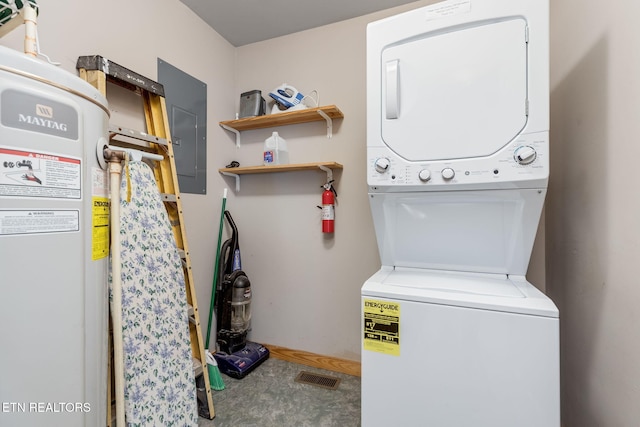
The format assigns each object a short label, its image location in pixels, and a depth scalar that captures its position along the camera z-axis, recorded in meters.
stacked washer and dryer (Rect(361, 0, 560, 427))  0.88
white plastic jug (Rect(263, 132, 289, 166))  2.16
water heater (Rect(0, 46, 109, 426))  0.74
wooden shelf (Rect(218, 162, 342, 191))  1.97
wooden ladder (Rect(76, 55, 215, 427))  1.61
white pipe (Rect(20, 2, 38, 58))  0.85
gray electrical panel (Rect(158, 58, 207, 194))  1.87
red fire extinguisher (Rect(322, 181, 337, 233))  2.03
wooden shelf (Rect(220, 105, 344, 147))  1.97
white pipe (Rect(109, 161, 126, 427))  1.06
